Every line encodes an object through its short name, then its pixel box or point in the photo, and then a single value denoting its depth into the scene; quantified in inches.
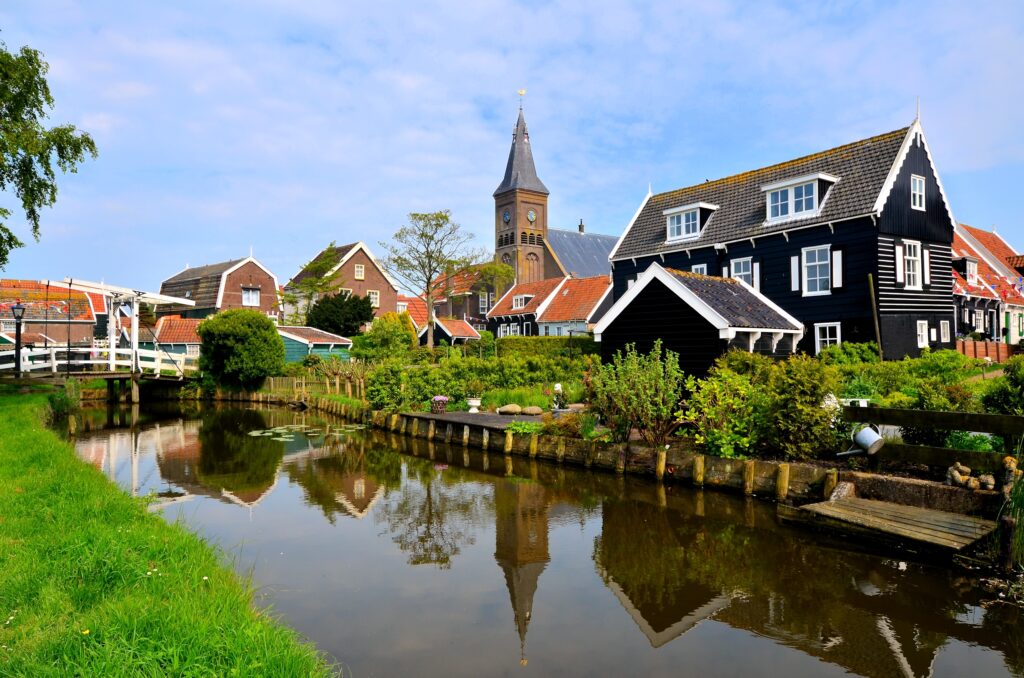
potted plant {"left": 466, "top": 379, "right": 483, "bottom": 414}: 860.6
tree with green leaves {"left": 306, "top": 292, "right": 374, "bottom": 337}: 1825.8
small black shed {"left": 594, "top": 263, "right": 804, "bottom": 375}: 562.3
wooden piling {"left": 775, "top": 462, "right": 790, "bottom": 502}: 413.1
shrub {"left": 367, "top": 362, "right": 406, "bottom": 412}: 875.4
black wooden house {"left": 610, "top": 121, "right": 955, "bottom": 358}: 823.1
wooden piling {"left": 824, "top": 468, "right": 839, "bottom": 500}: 383.1
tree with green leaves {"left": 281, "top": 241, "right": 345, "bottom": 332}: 1961.1
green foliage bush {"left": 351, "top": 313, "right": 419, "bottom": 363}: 1444.4
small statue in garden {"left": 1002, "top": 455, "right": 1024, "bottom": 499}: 301.4
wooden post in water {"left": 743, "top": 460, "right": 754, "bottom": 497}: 438.9
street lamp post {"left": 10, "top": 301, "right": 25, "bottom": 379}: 904.3
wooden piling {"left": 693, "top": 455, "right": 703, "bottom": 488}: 469.7
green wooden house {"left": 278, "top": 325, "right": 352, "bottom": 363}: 1581.0
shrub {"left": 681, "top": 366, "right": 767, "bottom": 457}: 460.4
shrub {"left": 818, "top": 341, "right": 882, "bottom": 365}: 762.8
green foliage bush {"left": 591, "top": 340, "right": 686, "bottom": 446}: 508.4
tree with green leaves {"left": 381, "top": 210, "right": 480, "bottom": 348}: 1934.1
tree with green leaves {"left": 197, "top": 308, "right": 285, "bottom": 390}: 1243.8
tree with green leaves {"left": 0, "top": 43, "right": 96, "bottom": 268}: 689.0
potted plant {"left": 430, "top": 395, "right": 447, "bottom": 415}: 832.9
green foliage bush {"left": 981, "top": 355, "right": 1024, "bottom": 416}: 351.9
